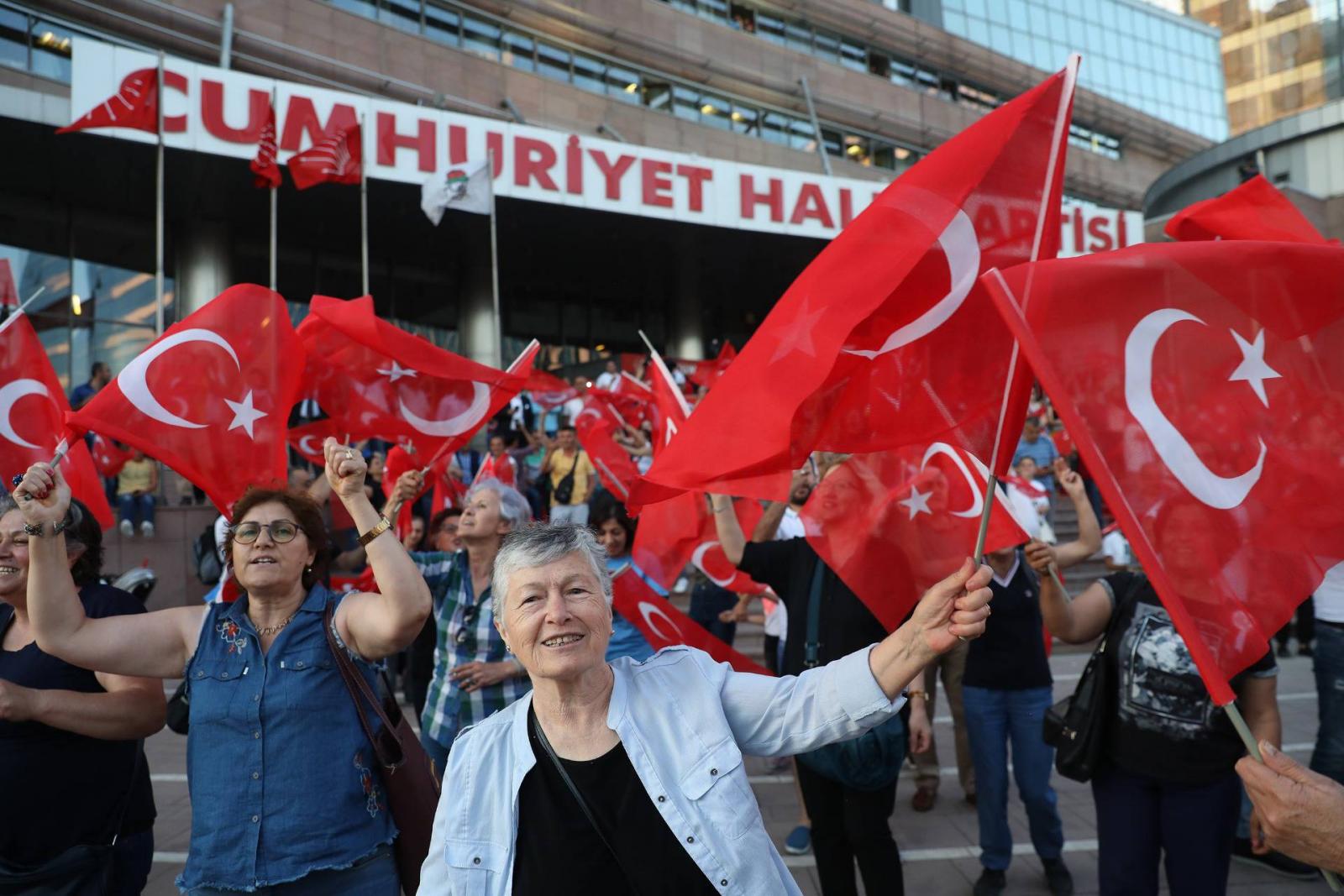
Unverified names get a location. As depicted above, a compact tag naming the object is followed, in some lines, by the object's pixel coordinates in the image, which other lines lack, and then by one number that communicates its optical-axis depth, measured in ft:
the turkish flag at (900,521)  11.21
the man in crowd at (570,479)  36.35
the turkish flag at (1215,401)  6.59
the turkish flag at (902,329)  7.59
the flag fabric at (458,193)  49.47
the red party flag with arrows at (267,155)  37.45
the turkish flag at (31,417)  14.78
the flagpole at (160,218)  35.41
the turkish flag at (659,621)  13.44
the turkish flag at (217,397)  12.26
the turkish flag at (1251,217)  10.28
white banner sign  48.73
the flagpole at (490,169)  48.26
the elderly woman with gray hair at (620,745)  6.37
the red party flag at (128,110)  35.46
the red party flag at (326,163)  41.45
